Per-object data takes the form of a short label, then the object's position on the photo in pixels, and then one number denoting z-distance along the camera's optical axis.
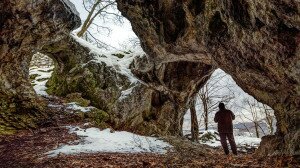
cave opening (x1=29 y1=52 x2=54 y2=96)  12.40
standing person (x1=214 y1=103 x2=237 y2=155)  6.75
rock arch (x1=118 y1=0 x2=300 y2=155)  4.48
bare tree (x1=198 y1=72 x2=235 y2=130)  19.39
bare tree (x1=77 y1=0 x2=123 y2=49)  15.93
